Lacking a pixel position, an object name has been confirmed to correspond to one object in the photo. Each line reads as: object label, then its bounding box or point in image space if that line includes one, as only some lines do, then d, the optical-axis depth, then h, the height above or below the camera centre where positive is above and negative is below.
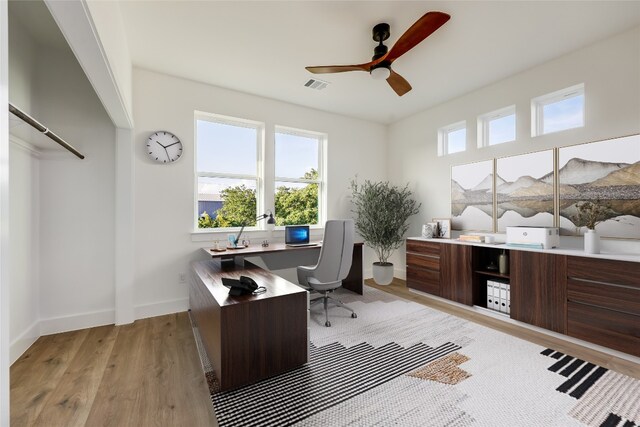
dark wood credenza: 2.29 -0.75
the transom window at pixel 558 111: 3.05 +1.18
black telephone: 2.04 -0.54
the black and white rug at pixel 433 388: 1.67 -1.21
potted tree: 4.54 -0.09
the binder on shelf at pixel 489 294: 3.32 -0.96
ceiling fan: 1.96 +1.34
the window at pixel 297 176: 4.34 +0.60
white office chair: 3.04 -0.54
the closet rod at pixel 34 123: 1.70 +0.61
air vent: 3.61 +1.70
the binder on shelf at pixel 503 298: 3.18 -0.97
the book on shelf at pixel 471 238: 3.55 -0.33
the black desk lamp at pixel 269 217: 3.86 -0.07
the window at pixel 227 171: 3.78 +0.60
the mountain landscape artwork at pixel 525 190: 3.20 +0.28
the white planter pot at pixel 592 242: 2.56 -0.27
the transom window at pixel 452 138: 4.21 +1.17
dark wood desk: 1.86 -0.84
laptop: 3.94 -0.31
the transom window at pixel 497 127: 3.64 +1.18
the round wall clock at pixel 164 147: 3.34 +0.80
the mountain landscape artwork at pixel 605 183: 2.63 +0.31
